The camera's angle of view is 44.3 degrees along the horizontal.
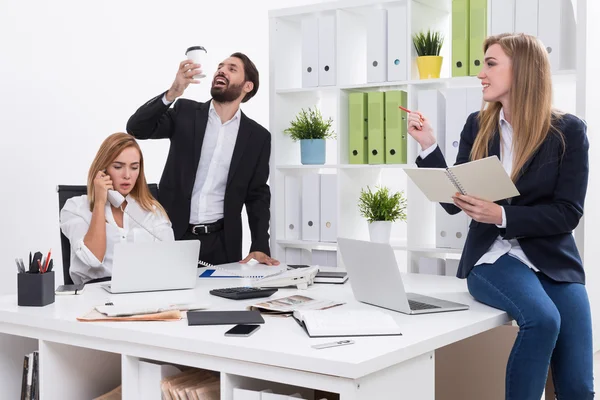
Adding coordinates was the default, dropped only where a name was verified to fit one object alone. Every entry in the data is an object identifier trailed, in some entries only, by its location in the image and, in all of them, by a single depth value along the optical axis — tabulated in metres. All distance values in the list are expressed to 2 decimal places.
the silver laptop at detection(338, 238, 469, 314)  2.00
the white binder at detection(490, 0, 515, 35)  3.18
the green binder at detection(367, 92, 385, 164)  3.53
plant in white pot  3.48
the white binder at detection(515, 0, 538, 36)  3.12
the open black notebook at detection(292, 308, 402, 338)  1.72
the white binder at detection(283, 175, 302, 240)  3.83
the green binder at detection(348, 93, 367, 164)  3.58
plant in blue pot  3.72
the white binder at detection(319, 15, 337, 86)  3.67
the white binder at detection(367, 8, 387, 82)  3.51
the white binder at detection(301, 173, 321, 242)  3.72
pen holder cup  2.09
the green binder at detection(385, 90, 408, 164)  3.48
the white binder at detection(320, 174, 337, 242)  3.66
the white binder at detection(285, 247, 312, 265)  3.84
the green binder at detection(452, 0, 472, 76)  3.29
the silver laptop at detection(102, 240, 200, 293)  2.28
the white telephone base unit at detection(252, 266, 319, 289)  2.40
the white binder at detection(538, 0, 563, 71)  3.08
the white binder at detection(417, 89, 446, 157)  3.34
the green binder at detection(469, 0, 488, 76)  3.25
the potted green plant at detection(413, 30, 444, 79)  3.40
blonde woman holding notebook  2.00
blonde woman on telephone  2.71
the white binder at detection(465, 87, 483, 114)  3.24
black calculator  2.21
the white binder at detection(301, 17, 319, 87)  3.72
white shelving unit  3.45
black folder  1.84
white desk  1.53
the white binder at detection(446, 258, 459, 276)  3.38
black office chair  2.87
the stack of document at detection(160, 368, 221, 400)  1.77
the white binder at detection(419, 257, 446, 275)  3.45
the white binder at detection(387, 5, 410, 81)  3.45
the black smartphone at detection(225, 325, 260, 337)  1.71
